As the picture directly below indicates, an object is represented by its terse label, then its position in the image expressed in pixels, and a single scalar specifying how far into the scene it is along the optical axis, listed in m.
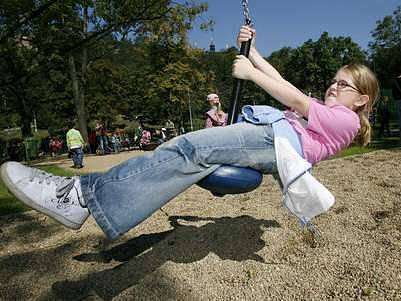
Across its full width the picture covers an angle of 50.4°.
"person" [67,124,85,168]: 13.84
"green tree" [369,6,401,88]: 54.34
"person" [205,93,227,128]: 8.02
